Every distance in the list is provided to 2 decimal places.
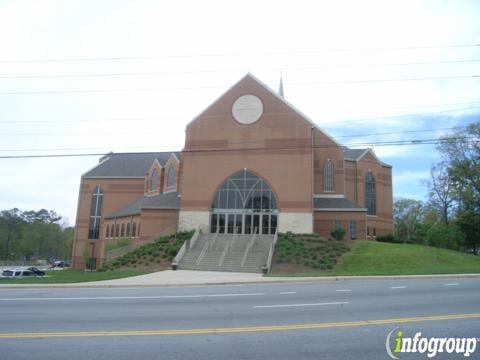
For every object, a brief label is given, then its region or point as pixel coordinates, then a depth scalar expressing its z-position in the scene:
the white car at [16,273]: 39.62
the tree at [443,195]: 50.02
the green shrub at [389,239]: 41.59
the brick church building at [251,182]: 37.94
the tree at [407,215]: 74.69
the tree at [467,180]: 45.45
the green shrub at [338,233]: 37.12
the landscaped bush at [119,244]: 39.97
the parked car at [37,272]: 42.94
